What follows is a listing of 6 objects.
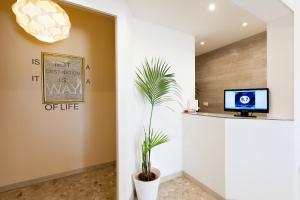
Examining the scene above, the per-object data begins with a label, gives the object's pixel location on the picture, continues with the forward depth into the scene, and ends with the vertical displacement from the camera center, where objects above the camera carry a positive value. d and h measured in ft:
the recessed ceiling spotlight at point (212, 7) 6.23 +4.15
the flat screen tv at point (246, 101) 6.30 -0.05
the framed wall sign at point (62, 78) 7.72 +1.29
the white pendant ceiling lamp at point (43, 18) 5.32 +3.33
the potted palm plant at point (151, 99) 5.85 +0.07
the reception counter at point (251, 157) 5.65 -2.37
